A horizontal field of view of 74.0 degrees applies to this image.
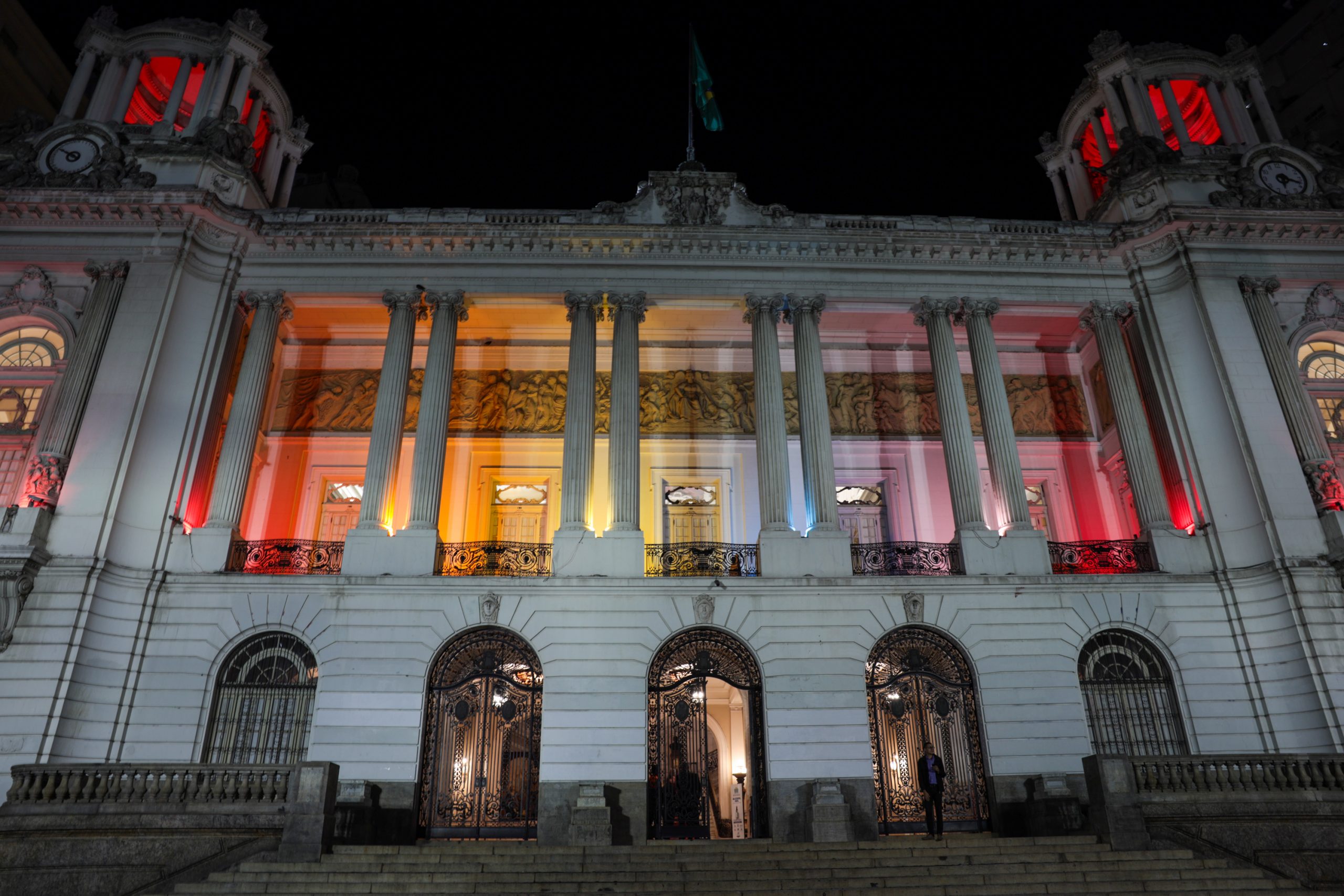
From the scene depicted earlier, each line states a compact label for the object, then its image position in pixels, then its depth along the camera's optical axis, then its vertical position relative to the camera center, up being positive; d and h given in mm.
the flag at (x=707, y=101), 22281 +17041
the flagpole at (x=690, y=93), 22031 +17723
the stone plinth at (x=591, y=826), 12625 +159
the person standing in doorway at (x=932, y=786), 13773 +674
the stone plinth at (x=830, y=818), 13453 +241
